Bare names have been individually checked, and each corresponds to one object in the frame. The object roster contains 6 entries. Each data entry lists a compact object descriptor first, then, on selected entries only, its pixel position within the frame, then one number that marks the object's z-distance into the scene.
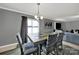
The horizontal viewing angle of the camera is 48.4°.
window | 1.92
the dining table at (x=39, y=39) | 1.98
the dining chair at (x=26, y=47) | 1.84
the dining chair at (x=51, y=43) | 1.98
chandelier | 1.86
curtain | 1.88
